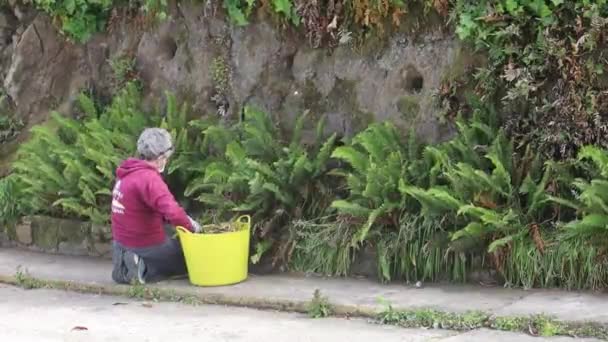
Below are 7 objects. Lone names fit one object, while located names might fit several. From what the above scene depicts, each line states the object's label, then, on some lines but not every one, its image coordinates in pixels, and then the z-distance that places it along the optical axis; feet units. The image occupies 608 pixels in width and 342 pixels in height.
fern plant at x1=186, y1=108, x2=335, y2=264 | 59.16
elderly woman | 55.36
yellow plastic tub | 55.21
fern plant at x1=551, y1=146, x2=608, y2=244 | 49.19
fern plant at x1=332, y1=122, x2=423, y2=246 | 55.21
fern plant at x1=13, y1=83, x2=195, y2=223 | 65.26
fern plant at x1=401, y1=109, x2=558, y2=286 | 51.88
